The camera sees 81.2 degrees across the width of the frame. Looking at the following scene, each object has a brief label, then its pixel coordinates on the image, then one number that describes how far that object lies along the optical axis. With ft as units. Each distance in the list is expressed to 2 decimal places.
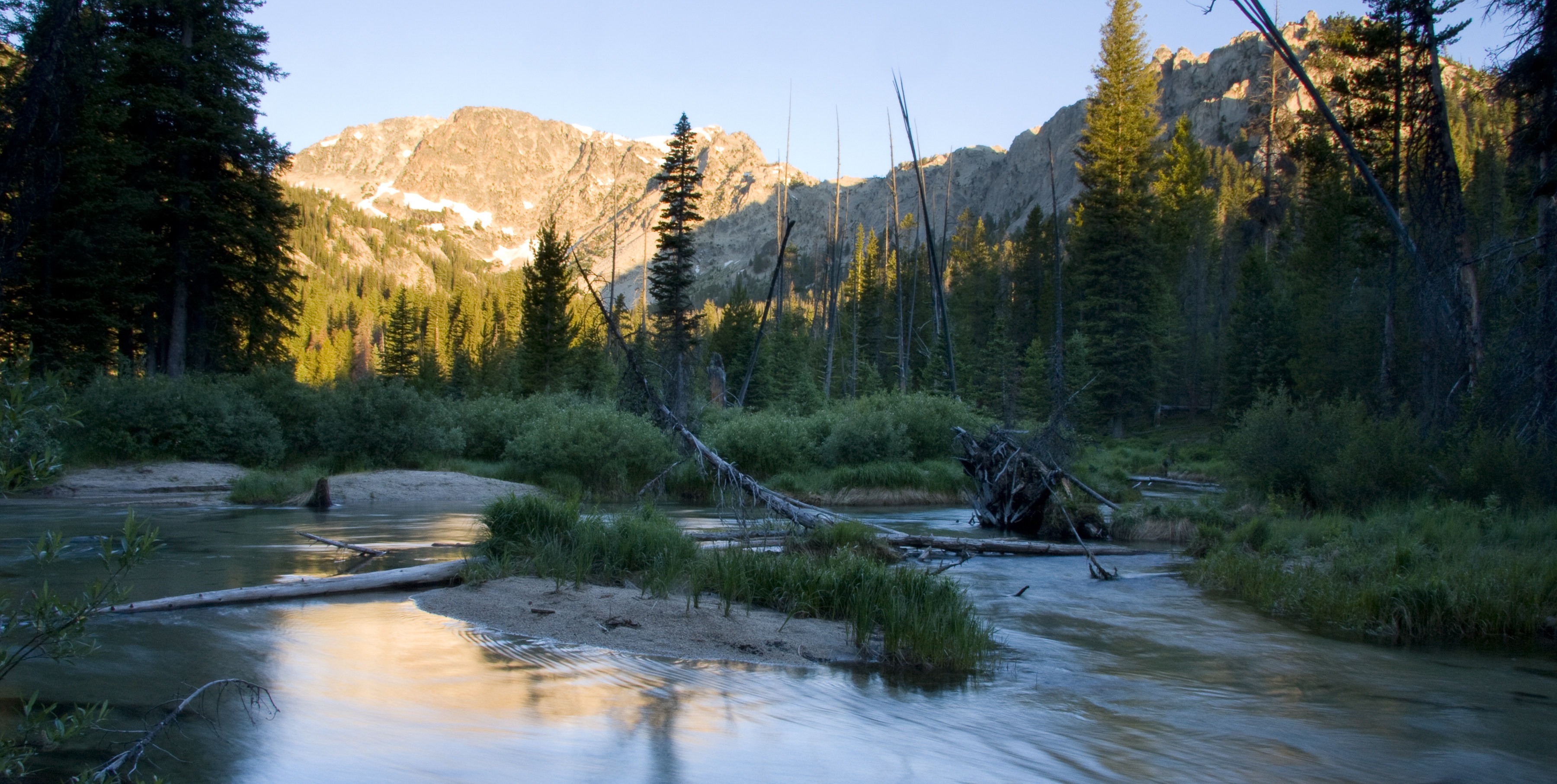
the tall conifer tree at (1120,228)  161.17
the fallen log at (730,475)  42.09
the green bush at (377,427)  89.76
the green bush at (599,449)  88.99
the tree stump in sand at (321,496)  69.10
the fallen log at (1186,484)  92.45
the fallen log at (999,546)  49.78
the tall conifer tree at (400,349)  212.02
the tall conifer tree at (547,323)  161.58
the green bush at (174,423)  74.64
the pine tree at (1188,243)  175.52
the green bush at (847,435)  97.50
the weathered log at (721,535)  45.70
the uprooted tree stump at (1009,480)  59.36
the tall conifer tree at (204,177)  88.07
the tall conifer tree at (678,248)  136.36
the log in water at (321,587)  28.81
